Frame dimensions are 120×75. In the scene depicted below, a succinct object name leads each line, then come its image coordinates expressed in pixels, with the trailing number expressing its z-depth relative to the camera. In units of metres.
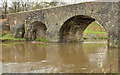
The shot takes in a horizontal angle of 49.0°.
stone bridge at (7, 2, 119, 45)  8.03
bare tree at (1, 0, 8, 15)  23.17
